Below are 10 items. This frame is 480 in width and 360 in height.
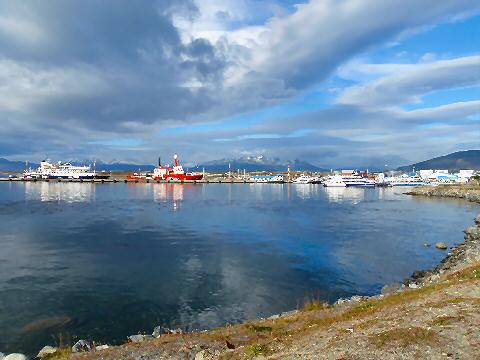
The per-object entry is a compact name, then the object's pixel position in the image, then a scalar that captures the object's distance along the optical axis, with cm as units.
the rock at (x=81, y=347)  1745
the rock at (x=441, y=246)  4575
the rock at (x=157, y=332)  1968
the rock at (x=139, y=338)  1864
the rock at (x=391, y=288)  2709
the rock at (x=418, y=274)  3183
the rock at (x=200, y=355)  1422
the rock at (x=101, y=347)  1716
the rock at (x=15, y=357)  1634
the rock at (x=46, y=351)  1739
